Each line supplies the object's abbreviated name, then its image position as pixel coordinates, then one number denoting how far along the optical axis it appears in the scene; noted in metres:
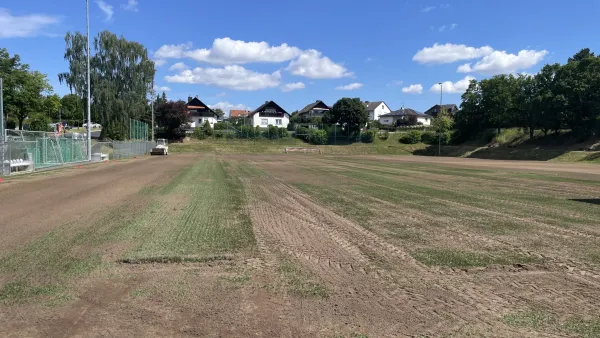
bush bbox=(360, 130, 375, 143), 91.88
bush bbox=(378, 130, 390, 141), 92.81
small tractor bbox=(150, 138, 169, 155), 56.16
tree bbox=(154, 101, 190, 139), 80.25
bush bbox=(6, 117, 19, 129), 74.34
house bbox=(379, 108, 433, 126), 131.62
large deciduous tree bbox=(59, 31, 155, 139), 60.81
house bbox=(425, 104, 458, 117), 157.82
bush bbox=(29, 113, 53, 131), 75.76
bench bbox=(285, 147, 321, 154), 81.62
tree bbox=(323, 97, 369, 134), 95.06
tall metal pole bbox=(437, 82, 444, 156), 78.19
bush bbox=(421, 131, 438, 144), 87.94
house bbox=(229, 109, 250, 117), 193.62
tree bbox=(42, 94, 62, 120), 87.75
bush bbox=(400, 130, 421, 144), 89.00
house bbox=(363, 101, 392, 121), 152.00
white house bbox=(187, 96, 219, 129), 124.56
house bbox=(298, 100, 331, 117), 128.38
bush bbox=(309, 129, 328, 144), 90.81
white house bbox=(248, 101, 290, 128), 122.93
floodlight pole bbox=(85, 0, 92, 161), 33.53
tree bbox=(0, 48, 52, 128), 61.50
